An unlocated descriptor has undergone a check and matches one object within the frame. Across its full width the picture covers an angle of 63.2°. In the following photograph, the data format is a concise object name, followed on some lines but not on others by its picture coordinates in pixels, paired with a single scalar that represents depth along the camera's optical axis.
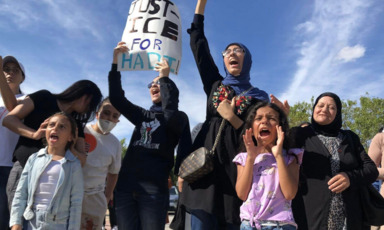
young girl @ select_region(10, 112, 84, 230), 2.82
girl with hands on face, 2.38
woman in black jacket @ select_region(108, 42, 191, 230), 2.88
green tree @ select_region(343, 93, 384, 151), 28.09
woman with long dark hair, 3.11
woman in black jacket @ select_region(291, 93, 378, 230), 2.72
